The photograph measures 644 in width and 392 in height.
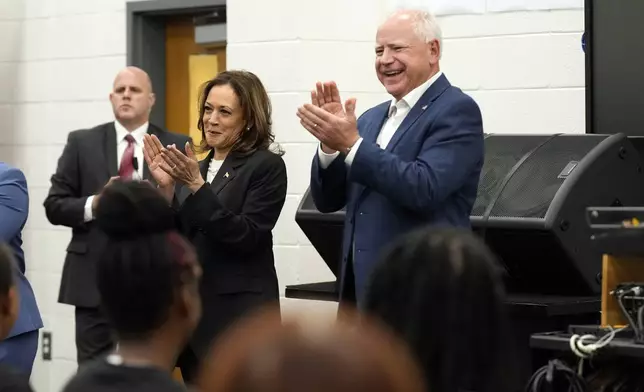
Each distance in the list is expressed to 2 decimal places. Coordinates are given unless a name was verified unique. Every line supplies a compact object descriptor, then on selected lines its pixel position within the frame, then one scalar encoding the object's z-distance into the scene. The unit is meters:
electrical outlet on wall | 9.52
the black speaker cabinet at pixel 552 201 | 5.73
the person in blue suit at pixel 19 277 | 5.20
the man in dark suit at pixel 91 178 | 7.47
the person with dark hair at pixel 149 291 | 3.04
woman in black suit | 5.70
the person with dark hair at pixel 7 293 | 3.72
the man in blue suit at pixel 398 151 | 5.06
